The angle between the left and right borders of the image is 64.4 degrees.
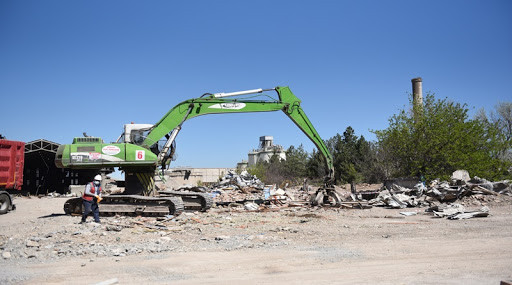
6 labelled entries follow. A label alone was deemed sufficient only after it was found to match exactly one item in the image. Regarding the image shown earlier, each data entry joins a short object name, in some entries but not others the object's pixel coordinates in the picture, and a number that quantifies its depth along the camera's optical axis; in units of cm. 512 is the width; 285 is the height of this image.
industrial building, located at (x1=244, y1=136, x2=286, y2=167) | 7269
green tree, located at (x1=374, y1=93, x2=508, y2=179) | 2205
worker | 1145
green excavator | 1282
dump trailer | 1559
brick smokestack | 3238
